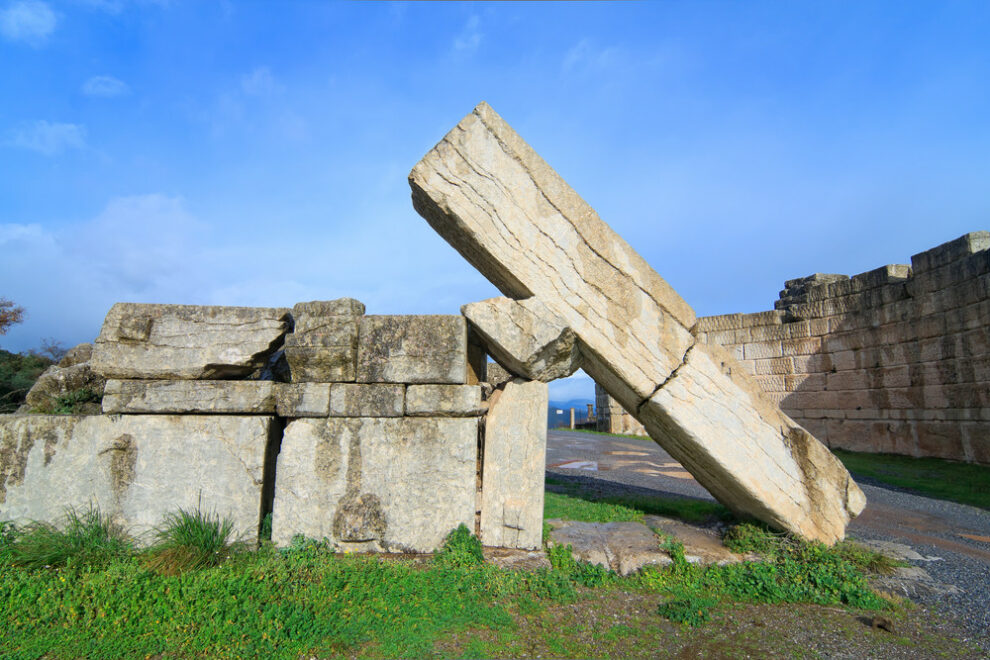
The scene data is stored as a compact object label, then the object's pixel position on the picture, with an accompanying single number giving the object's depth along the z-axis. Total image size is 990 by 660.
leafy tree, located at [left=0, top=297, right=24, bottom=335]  14.32
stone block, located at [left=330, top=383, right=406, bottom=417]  4.18
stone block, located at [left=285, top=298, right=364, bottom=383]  4.23
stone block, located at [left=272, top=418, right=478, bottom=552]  4.05
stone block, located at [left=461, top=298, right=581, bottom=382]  4.31
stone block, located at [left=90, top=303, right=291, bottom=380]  4.16
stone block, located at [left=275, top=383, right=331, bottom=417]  4.16
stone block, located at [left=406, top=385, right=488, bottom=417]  4.19
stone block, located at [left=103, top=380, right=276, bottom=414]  4.09
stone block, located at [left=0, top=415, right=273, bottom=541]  3.97
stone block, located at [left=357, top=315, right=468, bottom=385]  4.25
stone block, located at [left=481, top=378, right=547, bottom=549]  4.29
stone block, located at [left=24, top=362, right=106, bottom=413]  4.56
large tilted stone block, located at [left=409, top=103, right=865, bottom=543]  4.40
